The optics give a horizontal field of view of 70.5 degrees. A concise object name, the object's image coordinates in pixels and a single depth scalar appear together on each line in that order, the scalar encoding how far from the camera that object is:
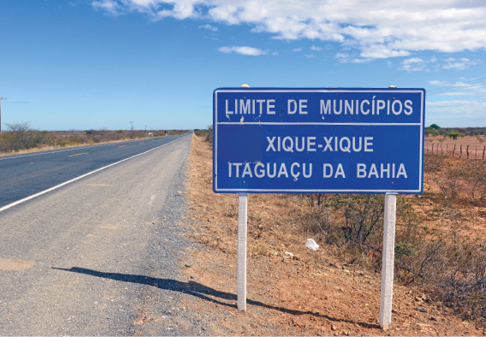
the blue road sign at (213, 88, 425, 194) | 3.14
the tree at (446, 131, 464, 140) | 67.53
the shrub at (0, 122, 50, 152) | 27.44
